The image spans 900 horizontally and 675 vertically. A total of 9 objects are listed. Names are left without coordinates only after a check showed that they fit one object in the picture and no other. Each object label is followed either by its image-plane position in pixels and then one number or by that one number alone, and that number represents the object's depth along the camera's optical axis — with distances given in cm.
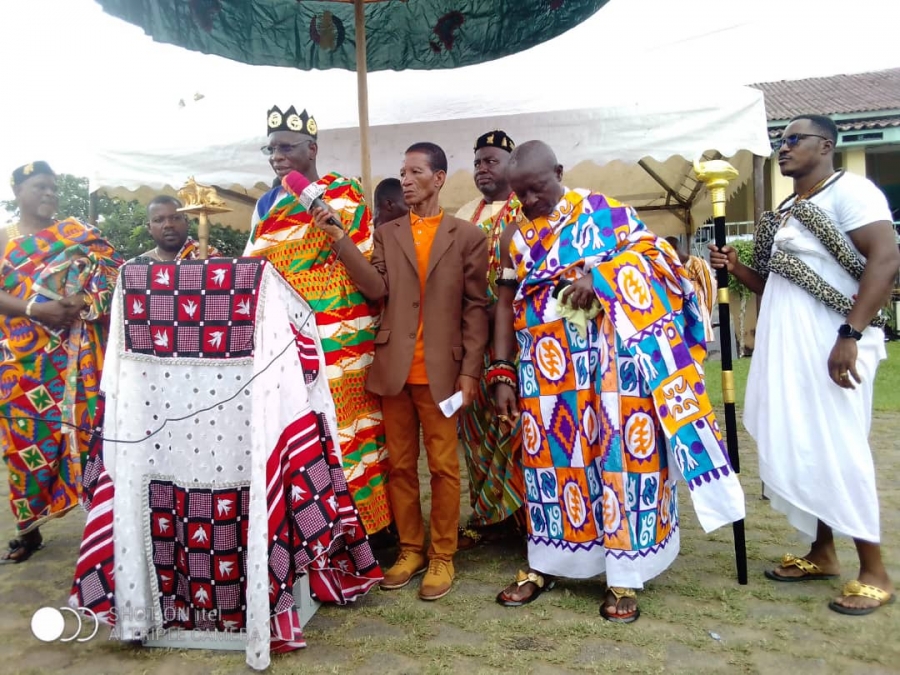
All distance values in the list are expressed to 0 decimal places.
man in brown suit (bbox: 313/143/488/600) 304
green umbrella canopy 450
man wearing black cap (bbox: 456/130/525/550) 351
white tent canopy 471
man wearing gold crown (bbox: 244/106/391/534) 305
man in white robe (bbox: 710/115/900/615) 264
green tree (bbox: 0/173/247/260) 1266
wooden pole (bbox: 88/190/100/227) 598
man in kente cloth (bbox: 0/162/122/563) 372
